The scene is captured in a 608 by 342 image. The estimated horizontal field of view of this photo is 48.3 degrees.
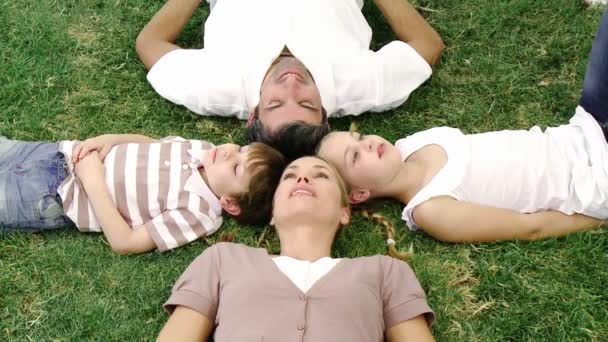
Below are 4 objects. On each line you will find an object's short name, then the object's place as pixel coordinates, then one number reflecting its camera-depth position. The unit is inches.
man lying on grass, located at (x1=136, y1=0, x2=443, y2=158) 134.6
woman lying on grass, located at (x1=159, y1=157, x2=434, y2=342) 98.6
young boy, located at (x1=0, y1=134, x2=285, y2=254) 121.3
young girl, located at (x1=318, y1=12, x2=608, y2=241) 120.8
